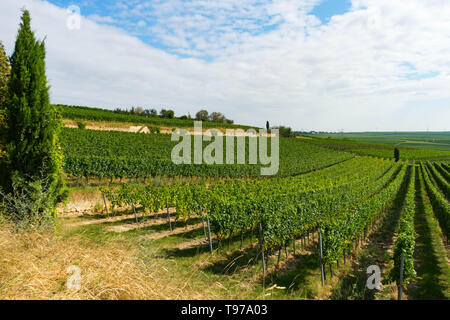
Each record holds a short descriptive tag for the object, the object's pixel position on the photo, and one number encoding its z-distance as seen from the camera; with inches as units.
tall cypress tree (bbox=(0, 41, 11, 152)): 312.8
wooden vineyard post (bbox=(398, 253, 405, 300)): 275.4
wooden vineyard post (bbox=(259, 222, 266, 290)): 340.7
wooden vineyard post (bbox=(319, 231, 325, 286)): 330.6
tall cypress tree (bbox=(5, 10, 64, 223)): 294.5
